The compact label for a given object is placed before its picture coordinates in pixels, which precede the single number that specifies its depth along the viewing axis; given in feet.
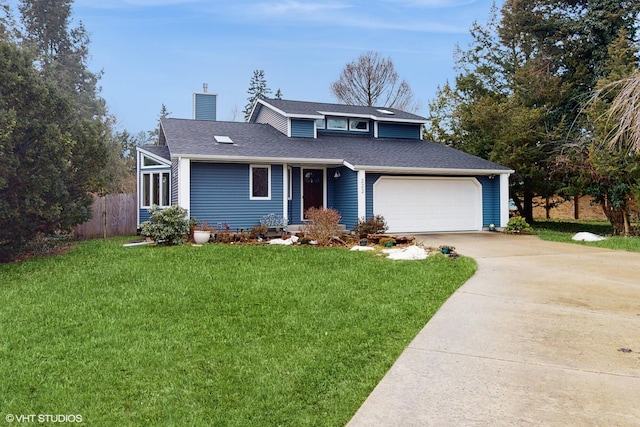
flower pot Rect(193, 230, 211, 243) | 38.99
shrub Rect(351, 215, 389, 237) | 41.96
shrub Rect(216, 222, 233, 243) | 39.77
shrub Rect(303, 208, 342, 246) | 37.32
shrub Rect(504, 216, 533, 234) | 50.01
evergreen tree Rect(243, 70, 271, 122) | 130.41
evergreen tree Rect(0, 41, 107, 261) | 30.32
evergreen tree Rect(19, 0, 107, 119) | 90.38
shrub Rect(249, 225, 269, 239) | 41.65
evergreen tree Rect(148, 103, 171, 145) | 124.95
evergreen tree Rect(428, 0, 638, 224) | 58.90
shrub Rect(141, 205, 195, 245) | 36.76
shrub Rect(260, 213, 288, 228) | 44.14
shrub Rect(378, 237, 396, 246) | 36.91
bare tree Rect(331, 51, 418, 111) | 104.63
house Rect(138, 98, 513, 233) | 43.55
